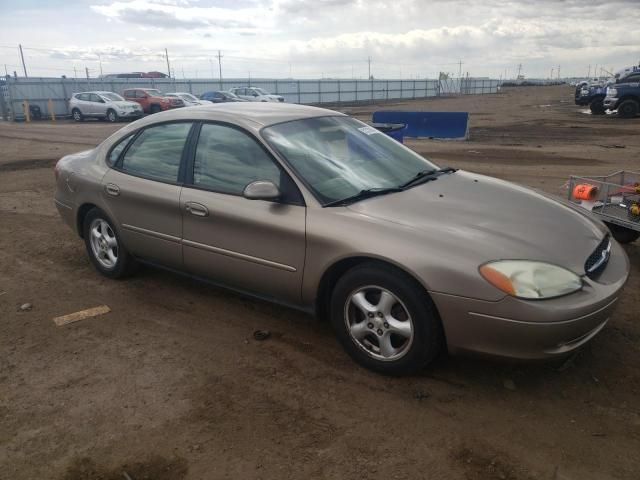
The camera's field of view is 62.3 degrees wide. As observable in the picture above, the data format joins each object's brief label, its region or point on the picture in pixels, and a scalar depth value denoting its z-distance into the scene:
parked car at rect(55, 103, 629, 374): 2.84
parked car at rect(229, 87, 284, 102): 32.50
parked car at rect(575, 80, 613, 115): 26.55
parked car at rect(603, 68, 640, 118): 22.75
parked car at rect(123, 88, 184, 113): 28.77
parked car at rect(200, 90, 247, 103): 30.50
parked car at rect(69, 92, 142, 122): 27.09
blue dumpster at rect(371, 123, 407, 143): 8.64
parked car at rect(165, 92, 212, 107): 28.89
